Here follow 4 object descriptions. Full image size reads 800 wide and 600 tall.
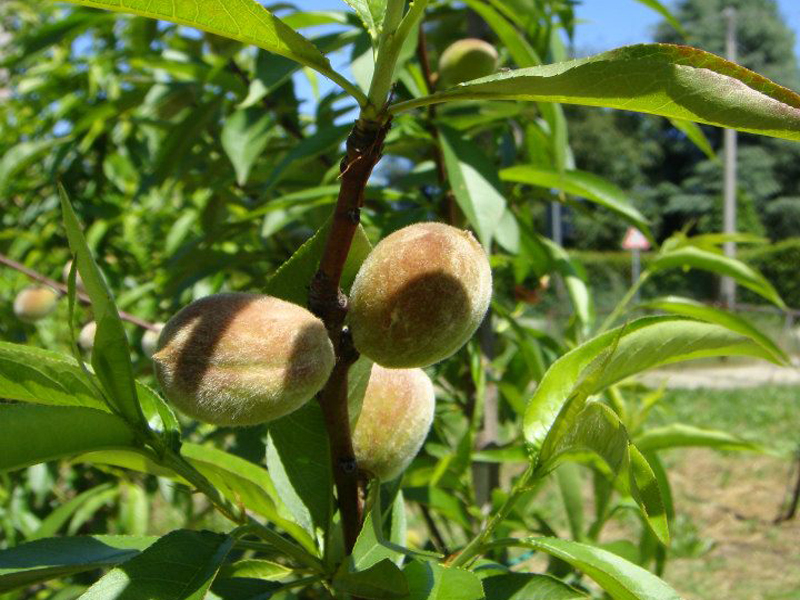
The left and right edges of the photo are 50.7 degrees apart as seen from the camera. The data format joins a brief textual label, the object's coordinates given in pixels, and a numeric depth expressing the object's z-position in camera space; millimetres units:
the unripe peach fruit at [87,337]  504
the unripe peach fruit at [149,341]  454
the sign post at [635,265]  11111
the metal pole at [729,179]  10697
